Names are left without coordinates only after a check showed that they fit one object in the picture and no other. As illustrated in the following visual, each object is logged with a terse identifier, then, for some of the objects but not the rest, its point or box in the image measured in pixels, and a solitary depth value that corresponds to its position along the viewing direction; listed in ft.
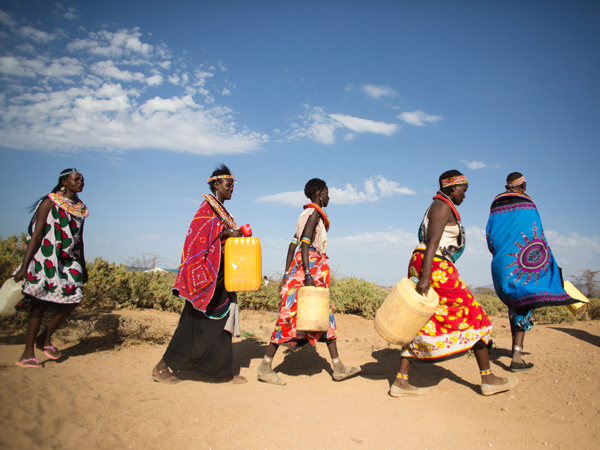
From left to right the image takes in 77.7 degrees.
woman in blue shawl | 13.21
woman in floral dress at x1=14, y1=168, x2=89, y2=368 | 12.96
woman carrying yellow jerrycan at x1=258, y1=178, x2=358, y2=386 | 13.29
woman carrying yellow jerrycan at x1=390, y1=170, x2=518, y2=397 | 11.03
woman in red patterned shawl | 12.54
